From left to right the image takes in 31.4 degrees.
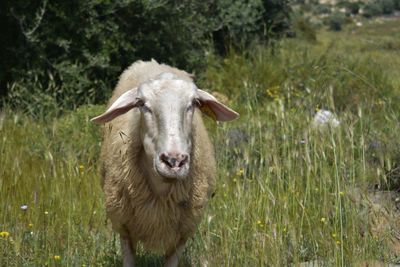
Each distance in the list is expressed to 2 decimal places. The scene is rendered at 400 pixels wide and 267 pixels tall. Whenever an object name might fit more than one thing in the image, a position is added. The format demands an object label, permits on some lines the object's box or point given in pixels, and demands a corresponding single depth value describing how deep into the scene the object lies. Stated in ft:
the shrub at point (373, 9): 56.44
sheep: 13.12
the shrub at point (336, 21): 84.07
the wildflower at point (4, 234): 13.52
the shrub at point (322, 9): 103.13
